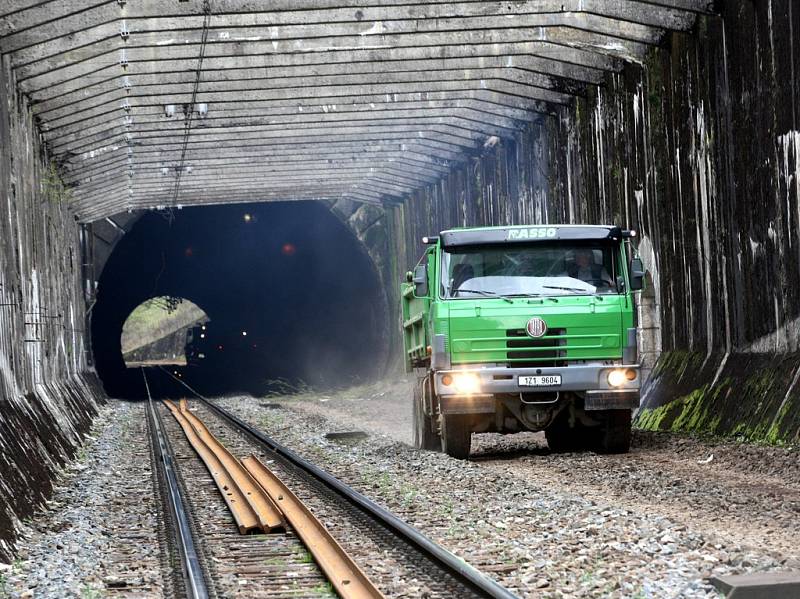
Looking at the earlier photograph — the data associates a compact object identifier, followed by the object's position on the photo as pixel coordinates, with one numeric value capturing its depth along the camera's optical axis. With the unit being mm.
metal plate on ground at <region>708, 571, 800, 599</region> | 14578
